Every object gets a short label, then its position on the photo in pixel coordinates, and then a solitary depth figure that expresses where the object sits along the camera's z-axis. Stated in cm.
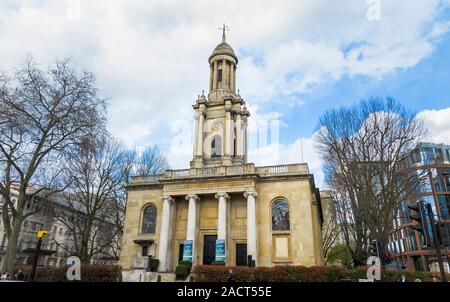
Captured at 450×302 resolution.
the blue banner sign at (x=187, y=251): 2631
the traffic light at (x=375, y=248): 1283
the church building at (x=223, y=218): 2656
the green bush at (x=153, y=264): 2666
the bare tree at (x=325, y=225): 3522
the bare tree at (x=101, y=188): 2566
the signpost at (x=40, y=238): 1248
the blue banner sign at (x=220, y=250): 2561
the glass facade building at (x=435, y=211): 5369
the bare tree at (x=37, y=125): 1723
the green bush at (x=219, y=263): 2443
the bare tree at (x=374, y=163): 2159
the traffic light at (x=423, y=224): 712
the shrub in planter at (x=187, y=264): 2528
